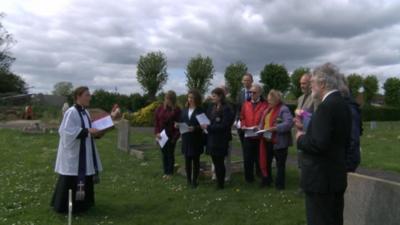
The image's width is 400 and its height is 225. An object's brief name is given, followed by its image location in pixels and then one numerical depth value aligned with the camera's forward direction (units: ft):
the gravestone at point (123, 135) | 54.80
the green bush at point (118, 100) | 157.48
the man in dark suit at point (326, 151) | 16.40
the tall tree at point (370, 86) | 252.01
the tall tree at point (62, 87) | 304.91
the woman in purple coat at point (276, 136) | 31.89
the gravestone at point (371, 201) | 17.57
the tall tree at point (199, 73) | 200.23
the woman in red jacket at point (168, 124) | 38.27
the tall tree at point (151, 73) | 199.62
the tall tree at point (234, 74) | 181.37
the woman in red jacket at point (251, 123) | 33.42
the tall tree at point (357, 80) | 231.42
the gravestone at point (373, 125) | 120.06
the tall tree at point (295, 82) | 185.97
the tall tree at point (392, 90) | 242.17
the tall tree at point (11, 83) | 247.70
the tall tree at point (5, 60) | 231.71
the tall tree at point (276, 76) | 175.52
